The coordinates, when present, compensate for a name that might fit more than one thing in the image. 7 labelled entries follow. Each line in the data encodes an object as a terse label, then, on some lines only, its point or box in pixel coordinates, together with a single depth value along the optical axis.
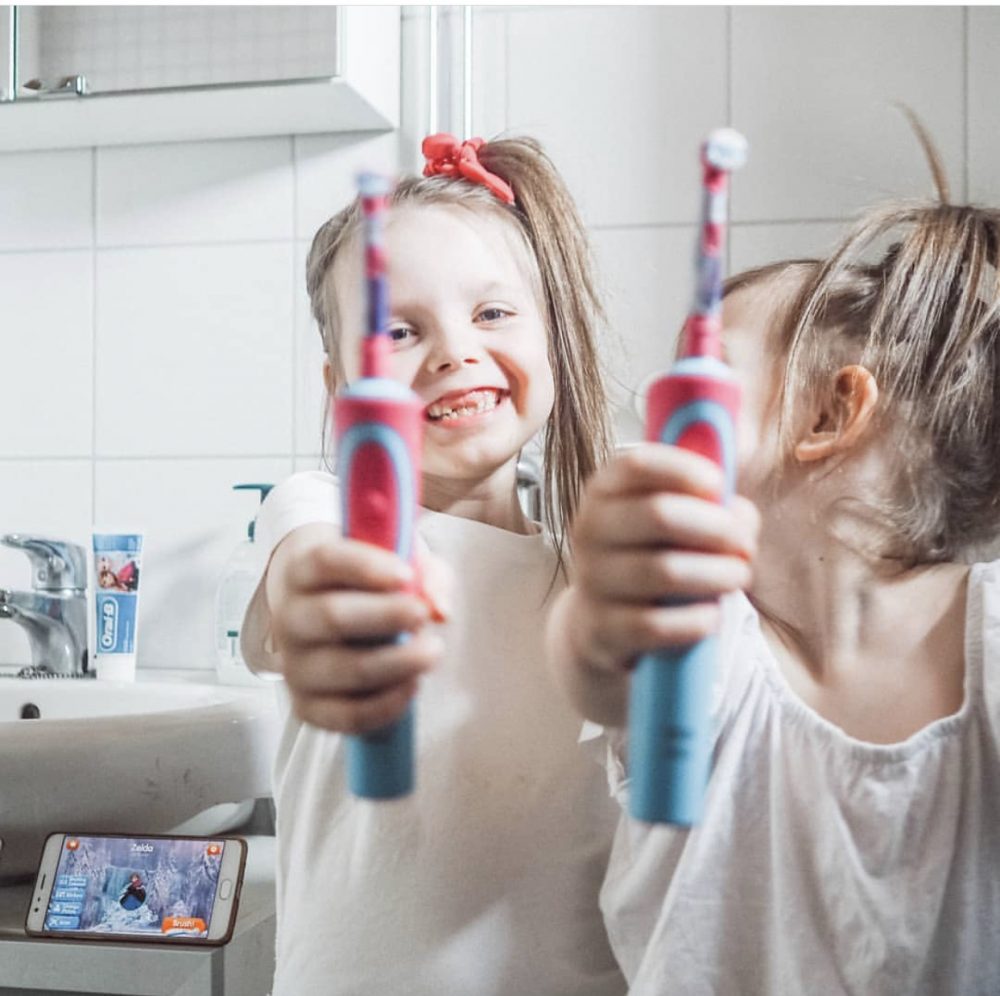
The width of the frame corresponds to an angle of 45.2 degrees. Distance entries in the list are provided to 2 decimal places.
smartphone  0.66
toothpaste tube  0.98
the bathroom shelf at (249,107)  0.91
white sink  0.66
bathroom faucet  0.97
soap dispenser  0.96
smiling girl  0.39
